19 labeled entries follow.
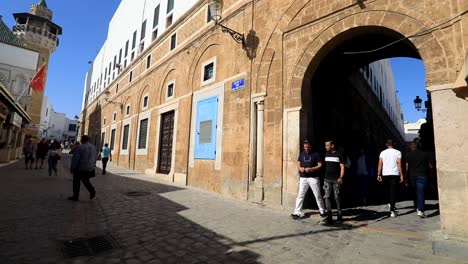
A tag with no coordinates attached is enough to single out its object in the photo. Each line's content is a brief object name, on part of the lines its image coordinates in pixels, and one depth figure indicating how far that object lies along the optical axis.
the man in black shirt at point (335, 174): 5.35
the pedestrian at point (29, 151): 14.64
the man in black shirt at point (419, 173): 5.64
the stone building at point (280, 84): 4.55
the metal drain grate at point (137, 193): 8.01
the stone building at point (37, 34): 34.23
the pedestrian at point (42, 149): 14.08
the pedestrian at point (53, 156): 11.59
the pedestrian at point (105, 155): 13.70
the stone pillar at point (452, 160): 4.19
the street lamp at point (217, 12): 8.30
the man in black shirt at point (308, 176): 5.45
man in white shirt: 5.86
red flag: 21.06
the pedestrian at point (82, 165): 6.70
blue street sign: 8.53
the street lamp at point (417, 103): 13.13
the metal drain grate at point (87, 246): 3.43
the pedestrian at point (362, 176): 7.67
